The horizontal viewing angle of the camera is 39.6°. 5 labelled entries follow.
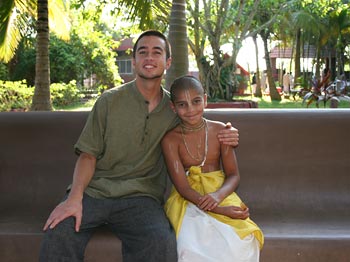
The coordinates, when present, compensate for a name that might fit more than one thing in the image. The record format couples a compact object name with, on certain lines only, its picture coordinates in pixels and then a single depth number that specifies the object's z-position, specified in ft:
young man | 9.01
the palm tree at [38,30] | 33.17
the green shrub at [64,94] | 67.13
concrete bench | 12.06
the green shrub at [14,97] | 56.24
